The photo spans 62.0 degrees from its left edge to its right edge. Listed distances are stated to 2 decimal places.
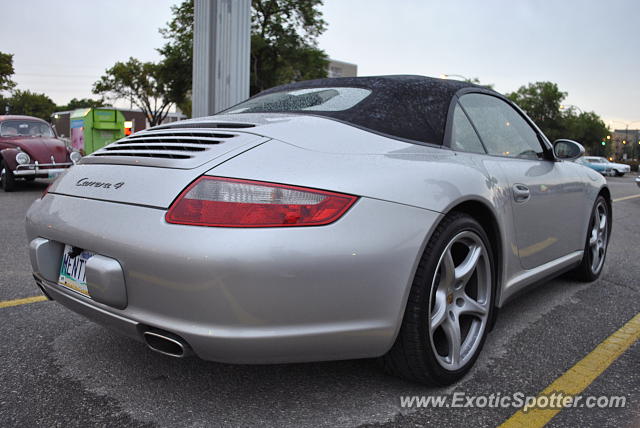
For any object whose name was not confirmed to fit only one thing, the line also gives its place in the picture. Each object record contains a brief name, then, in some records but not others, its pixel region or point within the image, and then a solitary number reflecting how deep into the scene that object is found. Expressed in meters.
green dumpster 17.19
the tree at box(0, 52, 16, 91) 30.81
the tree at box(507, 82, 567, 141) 66.25
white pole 10.88
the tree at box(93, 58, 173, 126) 41.50
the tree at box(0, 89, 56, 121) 63.86
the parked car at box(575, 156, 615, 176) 36.16
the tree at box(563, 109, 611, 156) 65.44
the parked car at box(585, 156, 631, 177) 37.72
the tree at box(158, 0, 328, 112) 29.73
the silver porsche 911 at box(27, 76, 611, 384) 1.69
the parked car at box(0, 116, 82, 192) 10.18
